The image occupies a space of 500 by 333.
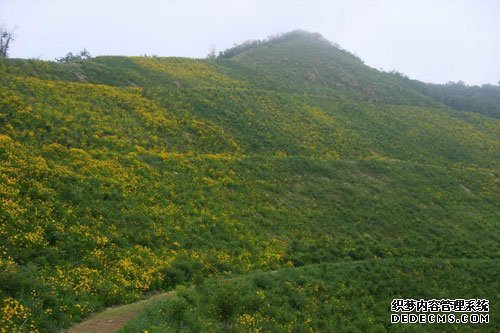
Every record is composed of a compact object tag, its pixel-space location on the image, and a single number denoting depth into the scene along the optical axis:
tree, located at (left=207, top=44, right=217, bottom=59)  96.30
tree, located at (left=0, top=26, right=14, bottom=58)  63.63
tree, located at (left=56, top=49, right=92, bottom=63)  58.57
